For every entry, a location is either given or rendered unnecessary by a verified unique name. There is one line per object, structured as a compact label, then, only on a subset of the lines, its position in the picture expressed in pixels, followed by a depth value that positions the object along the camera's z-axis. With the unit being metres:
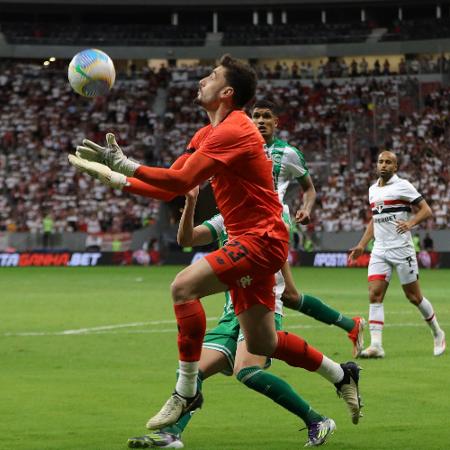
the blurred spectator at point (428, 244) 40.62
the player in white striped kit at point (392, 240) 13.88
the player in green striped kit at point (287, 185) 10.67
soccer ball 9.00
